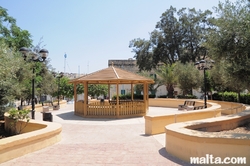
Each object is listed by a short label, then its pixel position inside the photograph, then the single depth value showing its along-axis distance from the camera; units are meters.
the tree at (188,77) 27.91
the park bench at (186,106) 17.16
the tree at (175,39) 37.69
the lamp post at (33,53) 10.59
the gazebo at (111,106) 14.55
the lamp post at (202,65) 14.90
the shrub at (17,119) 8.98
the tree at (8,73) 7.10
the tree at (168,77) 30.05
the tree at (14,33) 19.28
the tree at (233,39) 7.00
